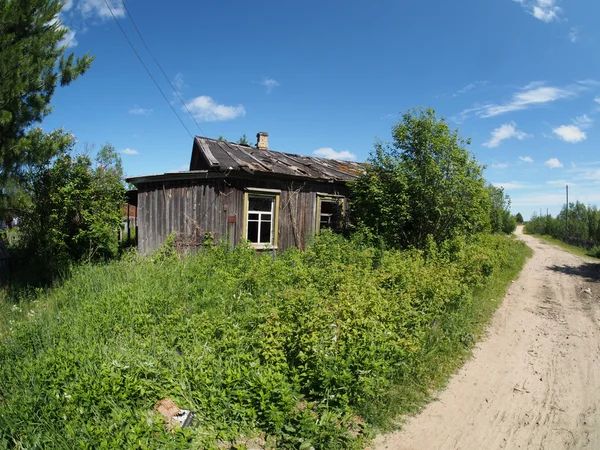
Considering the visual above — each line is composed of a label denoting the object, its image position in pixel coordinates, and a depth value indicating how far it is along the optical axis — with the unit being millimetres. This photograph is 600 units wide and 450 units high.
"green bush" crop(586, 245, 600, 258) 20678
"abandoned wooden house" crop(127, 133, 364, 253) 9508
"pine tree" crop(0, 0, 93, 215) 5641
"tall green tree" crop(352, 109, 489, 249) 10320
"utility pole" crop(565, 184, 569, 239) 35788
